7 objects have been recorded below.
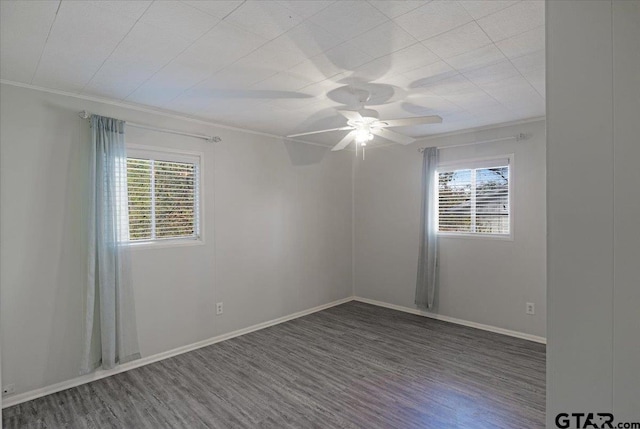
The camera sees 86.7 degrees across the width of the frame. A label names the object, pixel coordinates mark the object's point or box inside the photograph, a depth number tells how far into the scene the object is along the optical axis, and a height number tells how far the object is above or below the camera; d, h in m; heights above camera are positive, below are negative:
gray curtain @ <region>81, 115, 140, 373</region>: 2.97 -0.36
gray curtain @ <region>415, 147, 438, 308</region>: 4.66 -0.21
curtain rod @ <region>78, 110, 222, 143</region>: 2.99 +0.89
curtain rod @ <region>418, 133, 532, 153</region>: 3.97 +0.95
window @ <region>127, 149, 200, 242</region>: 3.40 +0.23
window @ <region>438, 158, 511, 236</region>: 4.21 +0.25
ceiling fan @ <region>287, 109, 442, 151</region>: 2.74 +0.78
